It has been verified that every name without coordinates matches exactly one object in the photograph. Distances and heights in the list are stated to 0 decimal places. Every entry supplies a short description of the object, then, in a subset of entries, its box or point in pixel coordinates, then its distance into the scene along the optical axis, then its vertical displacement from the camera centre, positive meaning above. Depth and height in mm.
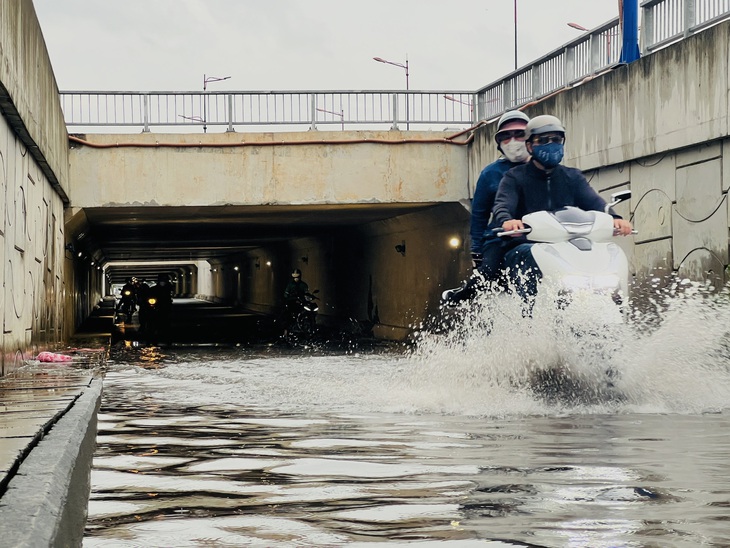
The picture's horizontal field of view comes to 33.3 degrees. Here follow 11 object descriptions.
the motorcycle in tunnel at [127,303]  37353 +197
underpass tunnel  23547 +1669
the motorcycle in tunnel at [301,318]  25266 -198
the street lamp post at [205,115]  22062 +3570
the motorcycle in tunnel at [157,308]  24219 +24
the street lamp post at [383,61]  41006 +8481
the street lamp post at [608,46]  17323 +3705
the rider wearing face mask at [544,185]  8453 +870
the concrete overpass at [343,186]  12883 +1998
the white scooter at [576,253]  7812 +353
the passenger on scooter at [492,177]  8992 +976
